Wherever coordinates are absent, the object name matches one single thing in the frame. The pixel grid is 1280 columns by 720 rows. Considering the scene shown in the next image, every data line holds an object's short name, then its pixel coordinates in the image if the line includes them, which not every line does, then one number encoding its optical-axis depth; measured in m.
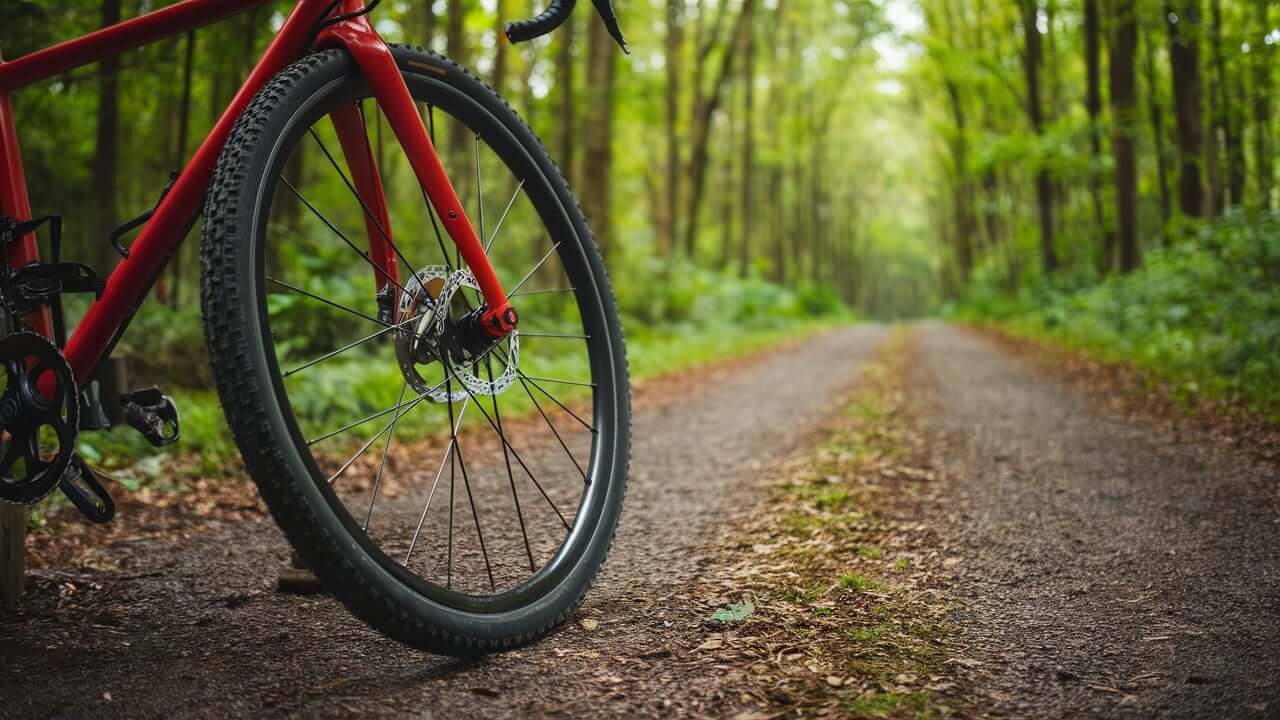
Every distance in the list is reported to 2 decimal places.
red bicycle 1.51
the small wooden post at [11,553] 2.23
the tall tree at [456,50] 11.16
